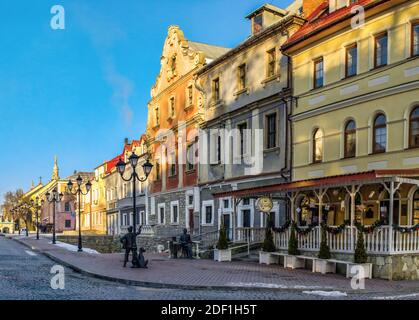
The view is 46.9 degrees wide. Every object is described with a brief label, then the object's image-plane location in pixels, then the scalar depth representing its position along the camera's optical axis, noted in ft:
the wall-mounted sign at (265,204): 68.64
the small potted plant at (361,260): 51.26
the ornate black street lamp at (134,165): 64.66
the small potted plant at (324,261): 56.13
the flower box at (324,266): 56.08
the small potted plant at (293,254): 61.41
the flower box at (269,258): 66.49
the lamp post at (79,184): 97.16
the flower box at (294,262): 61.31
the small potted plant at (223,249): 73.67
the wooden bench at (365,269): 51.21
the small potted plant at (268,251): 66.59
